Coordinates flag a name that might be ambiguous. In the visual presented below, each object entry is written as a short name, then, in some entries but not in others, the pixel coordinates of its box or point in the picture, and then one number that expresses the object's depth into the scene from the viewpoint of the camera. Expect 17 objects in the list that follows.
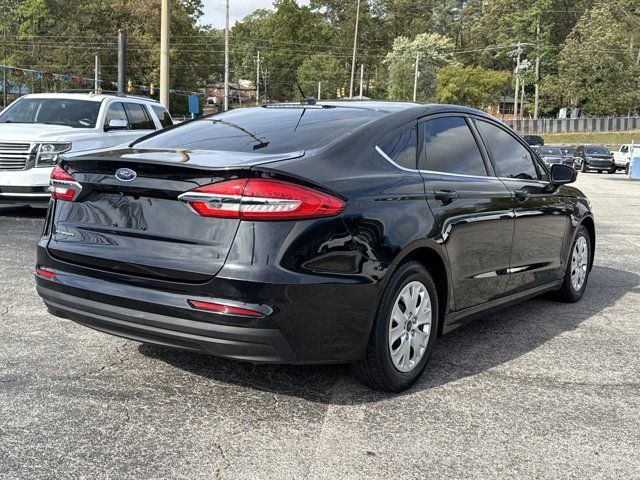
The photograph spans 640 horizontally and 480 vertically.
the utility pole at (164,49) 18.59
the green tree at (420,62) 93.44
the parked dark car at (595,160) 41.22
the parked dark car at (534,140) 43.85
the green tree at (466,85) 86.44
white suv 9.95
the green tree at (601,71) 75.50
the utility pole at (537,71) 80.75
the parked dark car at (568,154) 42.75
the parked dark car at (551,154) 37.59
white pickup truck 42.07
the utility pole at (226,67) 44.49
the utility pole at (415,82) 85.37
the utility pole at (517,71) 79.66
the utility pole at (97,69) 64.81
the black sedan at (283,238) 3.37
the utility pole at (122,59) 20.53
